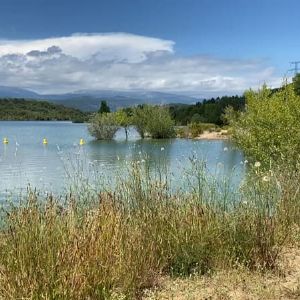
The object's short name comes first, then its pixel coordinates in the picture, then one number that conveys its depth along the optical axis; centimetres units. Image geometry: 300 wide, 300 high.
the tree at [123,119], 4299
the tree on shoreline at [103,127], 4130
